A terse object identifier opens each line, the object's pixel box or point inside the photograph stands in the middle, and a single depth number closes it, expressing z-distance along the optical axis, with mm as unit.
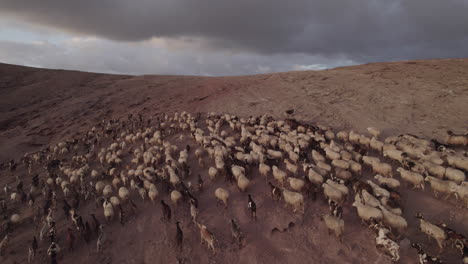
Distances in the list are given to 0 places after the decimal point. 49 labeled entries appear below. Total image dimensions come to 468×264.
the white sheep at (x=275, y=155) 10930
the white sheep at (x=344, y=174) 8938
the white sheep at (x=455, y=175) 8133
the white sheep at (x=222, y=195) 8284
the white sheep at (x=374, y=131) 13305
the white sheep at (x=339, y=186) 7742
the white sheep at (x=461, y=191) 7250
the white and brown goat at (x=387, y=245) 5637
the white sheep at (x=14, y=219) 8734
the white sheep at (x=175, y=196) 8484
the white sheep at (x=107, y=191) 9547
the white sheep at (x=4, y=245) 7344
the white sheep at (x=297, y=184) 8344
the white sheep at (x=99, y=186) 9989
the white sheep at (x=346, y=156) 10097
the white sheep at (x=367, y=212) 6453
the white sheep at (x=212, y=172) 9906
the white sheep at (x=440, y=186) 7700
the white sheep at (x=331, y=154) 10302
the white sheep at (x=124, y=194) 9103
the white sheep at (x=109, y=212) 8164
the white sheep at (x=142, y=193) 9102
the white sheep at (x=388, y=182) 8273
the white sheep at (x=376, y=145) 11328
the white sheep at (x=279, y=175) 9106
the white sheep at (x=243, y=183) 8859
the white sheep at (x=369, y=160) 9648
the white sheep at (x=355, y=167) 9344
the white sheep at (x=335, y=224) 6453
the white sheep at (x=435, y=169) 8600
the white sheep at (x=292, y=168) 9496
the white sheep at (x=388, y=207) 6754
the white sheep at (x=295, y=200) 7578
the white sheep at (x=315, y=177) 8641
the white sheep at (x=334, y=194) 7617
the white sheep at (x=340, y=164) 9459
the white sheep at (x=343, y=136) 13148
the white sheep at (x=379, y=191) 7535
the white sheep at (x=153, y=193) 8867
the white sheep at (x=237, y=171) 9458
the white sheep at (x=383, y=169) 9203
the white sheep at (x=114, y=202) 8711
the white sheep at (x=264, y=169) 9653
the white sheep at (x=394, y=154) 10005
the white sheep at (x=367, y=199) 6954
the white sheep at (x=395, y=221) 6258
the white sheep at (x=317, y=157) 10408
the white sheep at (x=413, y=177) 8273
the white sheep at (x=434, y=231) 5895
